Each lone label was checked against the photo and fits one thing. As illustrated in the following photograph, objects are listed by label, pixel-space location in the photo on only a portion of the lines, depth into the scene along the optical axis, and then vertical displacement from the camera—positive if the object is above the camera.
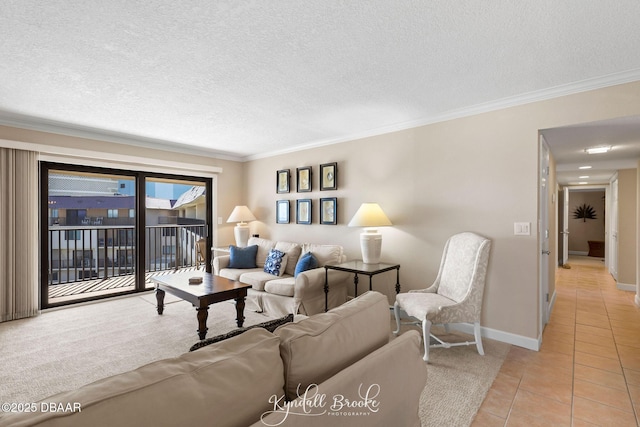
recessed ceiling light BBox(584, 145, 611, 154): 3.62 +0.75
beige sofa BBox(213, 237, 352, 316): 3.61 -0.91
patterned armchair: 2.74 -0.82
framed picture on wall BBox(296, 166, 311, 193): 4.91 +0.51
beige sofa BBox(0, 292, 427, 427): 0.67 -0.48
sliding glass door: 4.42 -0.25
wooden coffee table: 3.08 -0.85
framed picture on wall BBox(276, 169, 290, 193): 5.24 +0.52
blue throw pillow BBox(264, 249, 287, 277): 4.22 -0.73
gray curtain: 3.66 -0.28
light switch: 2.98 -0.17
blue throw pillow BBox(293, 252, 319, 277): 3.90 -0.67
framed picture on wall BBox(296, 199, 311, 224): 4.93 +0.00
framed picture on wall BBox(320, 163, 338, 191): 4.55 +0.52
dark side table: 3.40 -0.66
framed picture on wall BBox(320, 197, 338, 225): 4.57 +0.00
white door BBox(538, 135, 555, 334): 3.10 -0.22
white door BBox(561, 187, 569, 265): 7.53 -0.26
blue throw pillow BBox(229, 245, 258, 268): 4.63 -0.71
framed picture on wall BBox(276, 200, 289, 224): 5.27 -0.02
